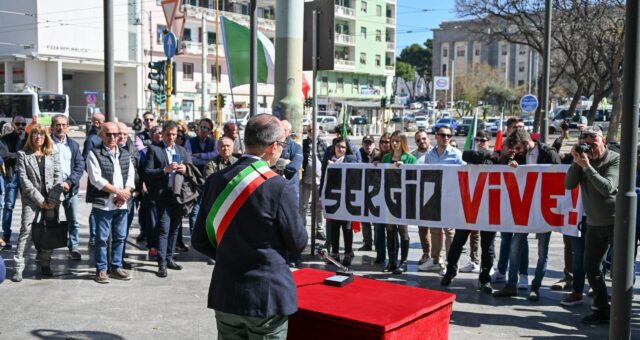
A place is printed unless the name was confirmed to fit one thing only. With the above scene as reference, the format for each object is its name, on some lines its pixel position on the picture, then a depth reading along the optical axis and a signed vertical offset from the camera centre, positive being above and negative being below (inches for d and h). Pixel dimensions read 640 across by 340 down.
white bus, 1460.4 +8.3
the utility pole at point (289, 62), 385.7 +28.3
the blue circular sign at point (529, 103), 959.6 +16.7
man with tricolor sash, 140.9 -29.1
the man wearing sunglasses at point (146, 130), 467.0 -13.7
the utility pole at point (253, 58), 409.1 +32.4
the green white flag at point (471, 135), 393.9 -12.1
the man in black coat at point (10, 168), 391.2 -38.0
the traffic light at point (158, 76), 671.8 +33.7
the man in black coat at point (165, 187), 335.6 -37.9
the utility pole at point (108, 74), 389.1 +20.5
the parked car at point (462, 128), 2194.0 -44.2
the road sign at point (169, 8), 500.9 +75.4
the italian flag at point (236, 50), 423.2 +38.7
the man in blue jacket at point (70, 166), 349.8 -29.0
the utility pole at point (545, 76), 602.6 +36.4
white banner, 301.7 -39.1
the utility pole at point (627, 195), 189.5 -22.7
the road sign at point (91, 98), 1565.0 +26.6
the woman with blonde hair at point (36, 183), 322.3 -35.2
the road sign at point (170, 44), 578.9 +56.9
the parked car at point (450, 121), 2357.9 -24.7
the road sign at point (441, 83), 3159.5 +143.0
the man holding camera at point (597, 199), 250.5 -30.7
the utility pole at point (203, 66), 1925.2 +135.2
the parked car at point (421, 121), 2431.6 -27.0
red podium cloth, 148.2 -45.1
